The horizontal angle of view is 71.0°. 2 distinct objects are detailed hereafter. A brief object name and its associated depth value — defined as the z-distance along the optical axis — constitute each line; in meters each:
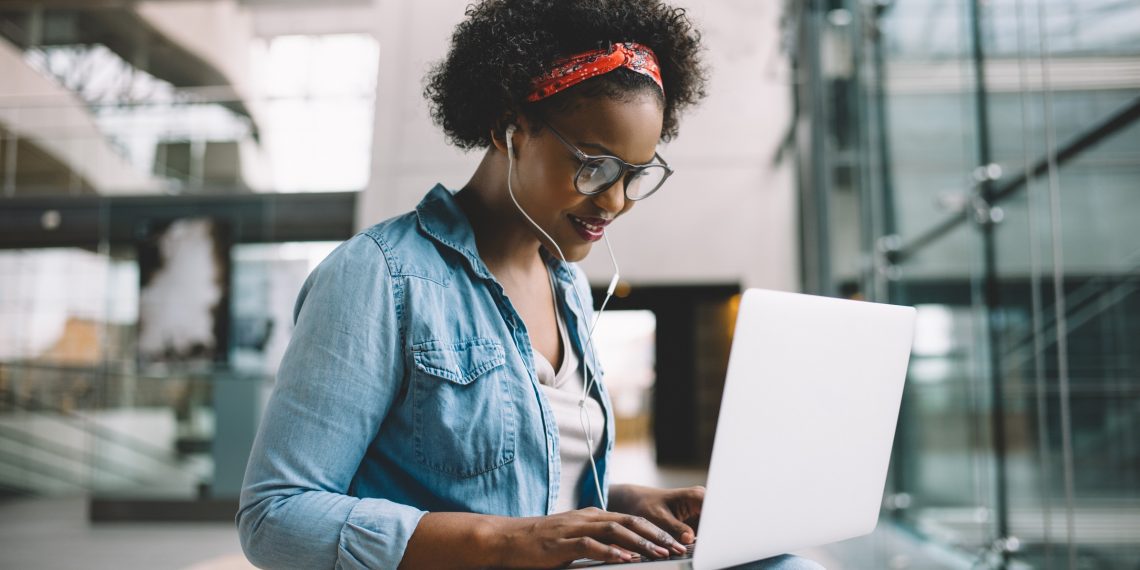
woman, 0.81
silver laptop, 0.76
